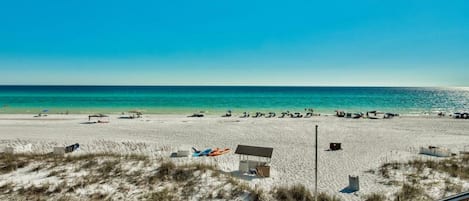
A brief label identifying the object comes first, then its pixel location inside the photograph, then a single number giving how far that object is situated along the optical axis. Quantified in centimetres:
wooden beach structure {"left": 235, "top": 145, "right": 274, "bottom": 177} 1091
